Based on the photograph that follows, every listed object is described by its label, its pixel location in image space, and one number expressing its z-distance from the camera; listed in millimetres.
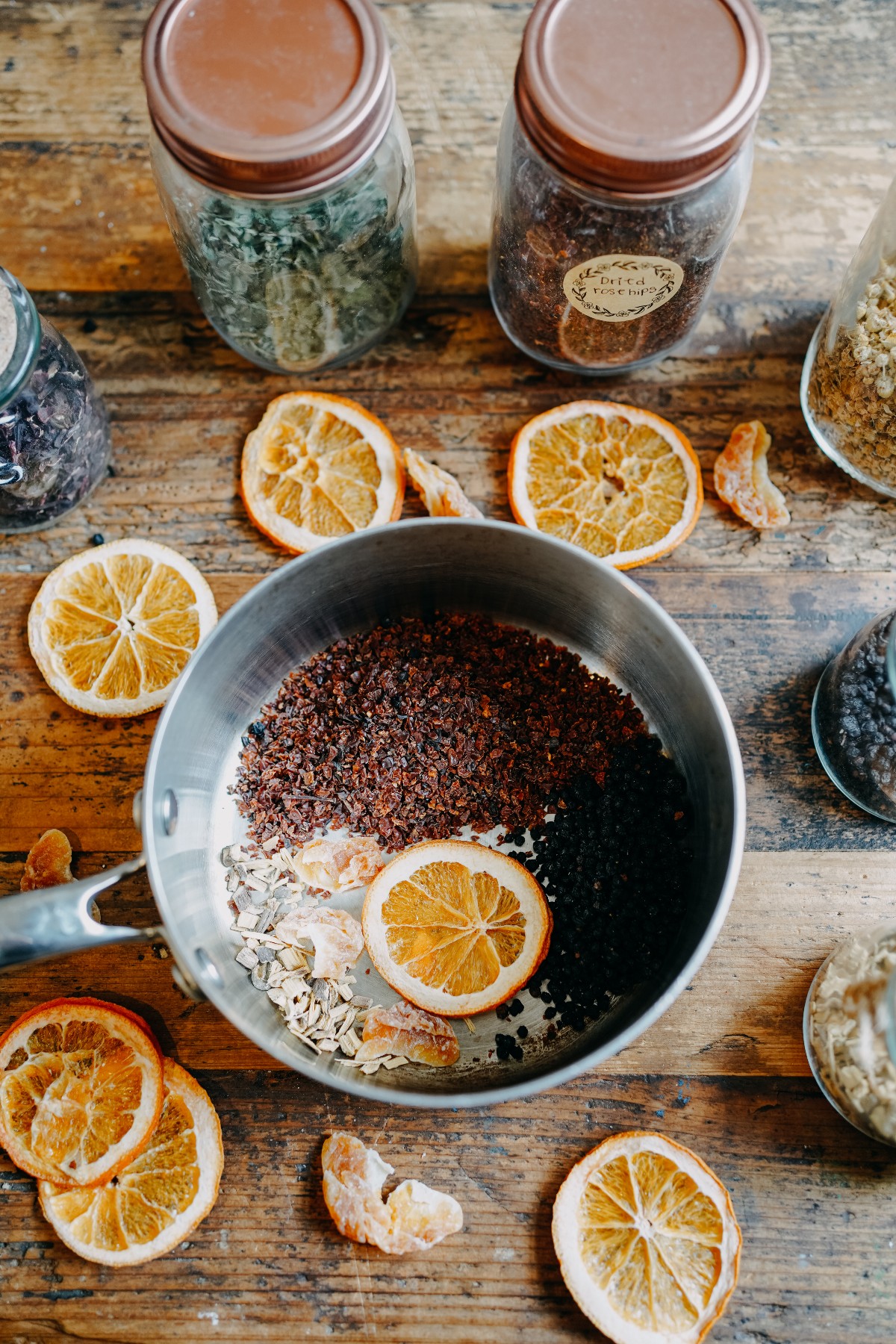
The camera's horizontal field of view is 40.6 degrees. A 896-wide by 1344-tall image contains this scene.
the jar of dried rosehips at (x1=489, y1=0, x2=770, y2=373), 349
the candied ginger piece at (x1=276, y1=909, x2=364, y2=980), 406
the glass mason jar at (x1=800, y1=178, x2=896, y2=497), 395
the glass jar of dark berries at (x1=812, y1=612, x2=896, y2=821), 398
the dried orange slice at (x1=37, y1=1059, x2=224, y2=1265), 389
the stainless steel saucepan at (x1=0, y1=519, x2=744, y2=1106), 347
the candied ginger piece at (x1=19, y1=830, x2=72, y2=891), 417
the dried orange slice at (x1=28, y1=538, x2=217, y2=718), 426
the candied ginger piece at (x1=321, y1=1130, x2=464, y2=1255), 388
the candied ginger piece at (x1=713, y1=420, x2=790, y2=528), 442
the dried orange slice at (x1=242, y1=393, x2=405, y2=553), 440
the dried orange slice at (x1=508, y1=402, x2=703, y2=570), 437
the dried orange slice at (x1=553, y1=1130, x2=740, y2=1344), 380
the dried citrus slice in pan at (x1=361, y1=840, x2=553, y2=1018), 399
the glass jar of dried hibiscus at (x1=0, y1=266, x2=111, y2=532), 381
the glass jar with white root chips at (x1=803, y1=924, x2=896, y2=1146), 372
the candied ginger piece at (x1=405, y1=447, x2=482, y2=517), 438
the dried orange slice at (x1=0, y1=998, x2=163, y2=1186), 390
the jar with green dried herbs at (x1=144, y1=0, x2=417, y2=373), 355
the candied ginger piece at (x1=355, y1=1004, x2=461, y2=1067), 400
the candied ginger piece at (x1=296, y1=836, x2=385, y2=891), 417
